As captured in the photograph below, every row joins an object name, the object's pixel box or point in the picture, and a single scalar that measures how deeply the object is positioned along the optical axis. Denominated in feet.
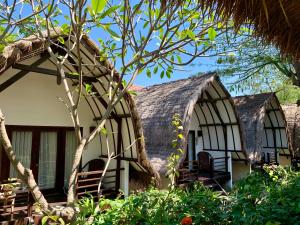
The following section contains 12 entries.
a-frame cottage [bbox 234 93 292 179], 39.37
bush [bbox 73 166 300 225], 9.88
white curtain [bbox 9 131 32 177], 25.05
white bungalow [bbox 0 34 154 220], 24.29
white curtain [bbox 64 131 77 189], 27.78
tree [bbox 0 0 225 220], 9.57
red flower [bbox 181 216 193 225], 9.36
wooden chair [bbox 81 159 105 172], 28.19
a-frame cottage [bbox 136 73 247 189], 30.60
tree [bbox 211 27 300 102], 45.27
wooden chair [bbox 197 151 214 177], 36.00
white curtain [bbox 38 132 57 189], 26.43
